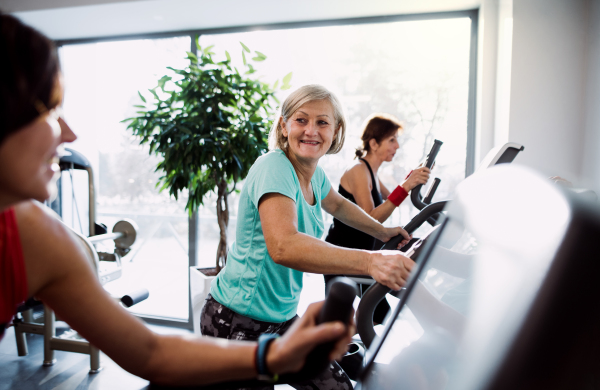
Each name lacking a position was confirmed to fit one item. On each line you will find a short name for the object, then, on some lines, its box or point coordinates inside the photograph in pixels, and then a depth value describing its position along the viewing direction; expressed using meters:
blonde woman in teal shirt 0.92
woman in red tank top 0.50
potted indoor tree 2.38
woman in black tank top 1.87
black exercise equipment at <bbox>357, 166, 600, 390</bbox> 0.44
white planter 2.42
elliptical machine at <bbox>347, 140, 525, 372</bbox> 0.88
